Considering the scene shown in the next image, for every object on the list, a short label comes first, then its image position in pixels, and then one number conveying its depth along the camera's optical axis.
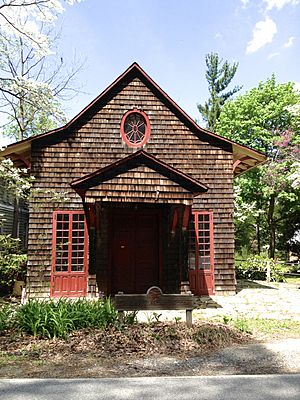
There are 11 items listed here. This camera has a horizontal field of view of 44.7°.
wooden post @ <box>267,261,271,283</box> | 16.67
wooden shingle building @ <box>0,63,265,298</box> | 11.34
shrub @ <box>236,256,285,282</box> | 17.42
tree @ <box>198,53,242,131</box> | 34.11
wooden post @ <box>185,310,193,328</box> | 6.65
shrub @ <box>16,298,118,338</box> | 6.11
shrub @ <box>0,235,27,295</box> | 12.65
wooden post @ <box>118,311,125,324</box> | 6.55
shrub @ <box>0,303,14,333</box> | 6.52
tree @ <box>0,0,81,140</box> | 10.77
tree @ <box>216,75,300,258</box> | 23.11
